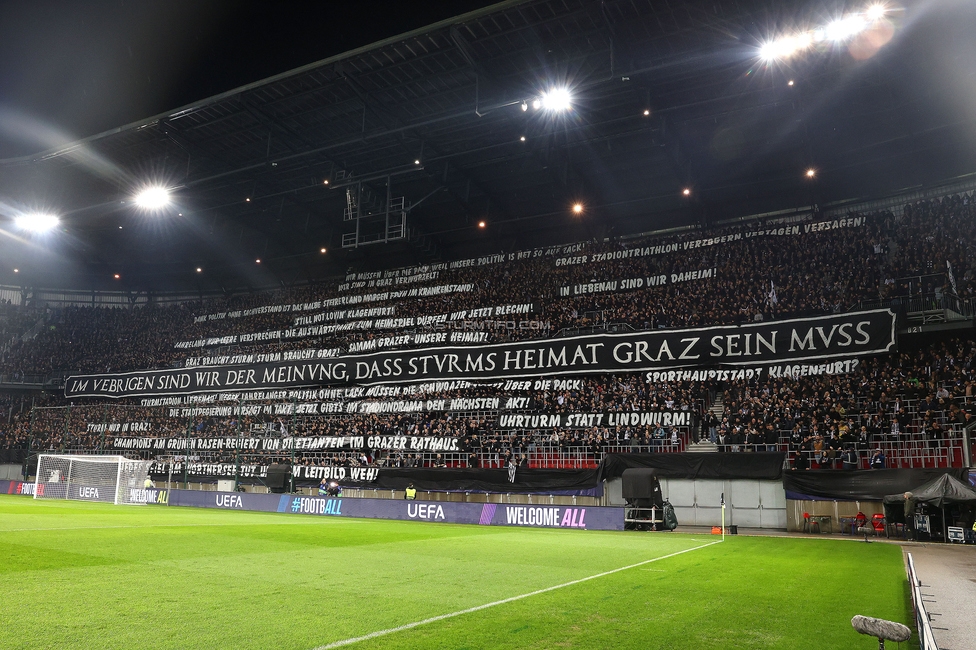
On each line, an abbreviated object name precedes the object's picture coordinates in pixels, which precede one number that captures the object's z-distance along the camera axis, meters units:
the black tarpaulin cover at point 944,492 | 18.94
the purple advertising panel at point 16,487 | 34.06
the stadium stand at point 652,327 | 23.75
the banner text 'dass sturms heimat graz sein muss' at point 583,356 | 25.17
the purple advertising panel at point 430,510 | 22.38
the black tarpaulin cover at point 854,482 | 20.99
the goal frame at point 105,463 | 29.22
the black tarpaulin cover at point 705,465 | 23.80
